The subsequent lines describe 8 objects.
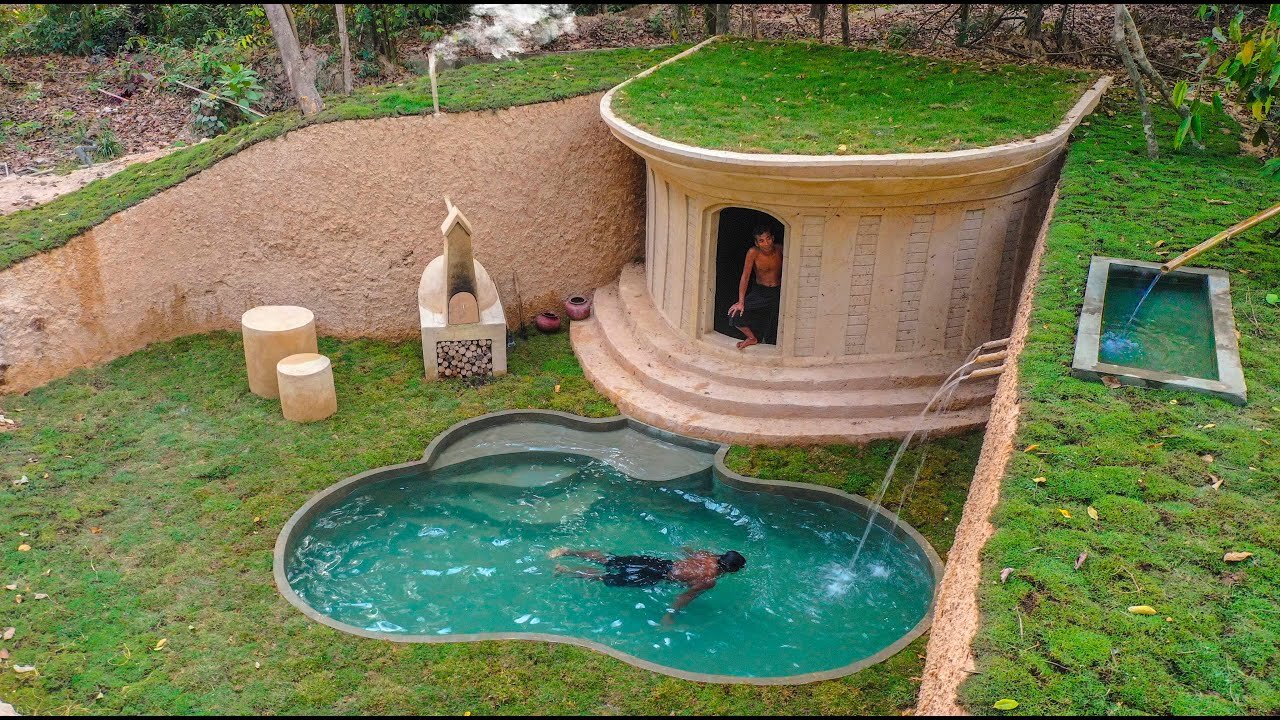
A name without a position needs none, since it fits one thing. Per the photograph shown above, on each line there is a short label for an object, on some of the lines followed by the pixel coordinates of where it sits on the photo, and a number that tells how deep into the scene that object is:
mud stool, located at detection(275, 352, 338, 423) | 10.51
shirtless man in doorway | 11.07
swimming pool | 7.88
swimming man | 8.24
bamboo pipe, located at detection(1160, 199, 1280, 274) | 8.02
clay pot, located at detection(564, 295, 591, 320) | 12.71
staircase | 10.40
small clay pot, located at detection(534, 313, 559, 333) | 12.75
